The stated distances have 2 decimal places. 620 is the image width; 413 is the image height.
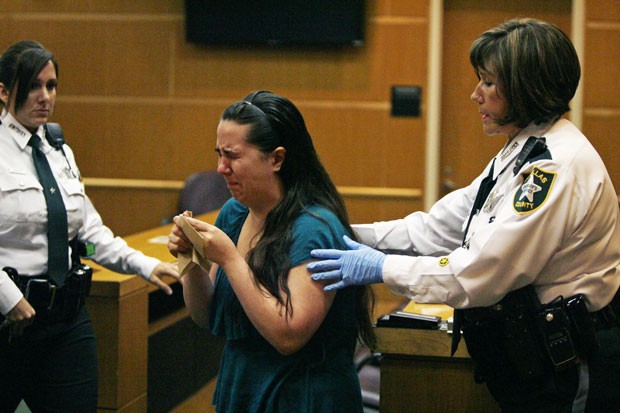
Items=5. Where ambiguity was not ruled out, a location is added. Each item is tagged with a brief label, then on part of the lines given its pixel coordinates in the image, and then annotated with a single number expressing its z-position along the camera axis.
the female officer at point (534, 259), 3.62
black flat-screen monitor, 12.71
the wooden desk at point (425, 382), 5.19
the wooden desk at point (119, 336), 6.79
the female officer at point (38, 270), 5.13
